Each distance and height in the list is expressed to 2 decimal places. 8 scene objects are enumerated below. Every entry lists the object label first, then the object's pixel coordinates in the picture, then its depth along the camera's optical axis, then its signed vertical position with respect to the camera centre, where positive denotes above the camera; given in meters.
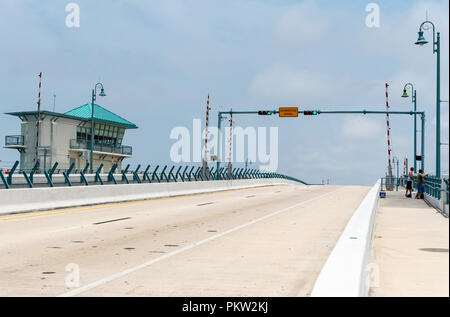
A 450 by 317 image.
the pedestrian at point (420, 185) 33.93 -1.14
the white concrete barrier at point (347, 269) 5.10 -1.04
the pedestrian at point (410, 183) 37.33 -1.09
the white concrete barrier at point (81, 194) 21.39 -1.48
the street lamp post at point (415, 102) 47.04 +5.44
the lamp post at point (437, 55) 32.66 +6.32
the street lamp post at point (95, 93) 51.89 +6.22
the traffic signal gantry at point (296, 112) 50.31 +4.64
